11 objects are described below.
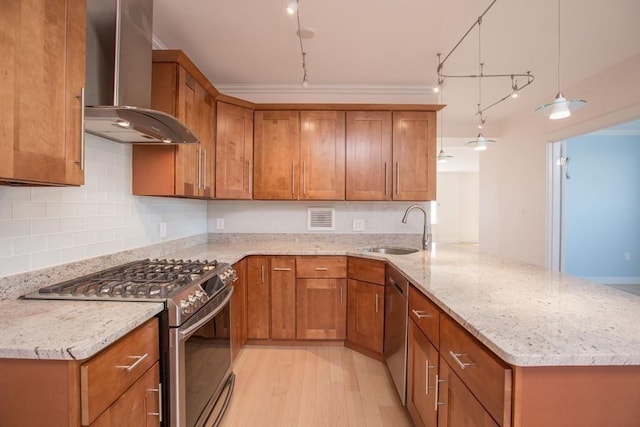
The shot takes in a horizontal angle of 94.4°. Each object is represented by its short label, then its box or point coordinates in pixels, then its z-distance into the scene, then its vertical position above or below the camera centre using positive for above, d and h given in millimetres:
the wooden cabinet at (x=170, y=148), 1944 +414
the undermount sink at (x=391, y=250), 2919 -398
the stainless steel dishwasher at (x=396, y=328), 1798 -793
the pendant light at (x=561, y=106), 1468 +528
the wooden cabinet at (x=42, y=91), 857 +374
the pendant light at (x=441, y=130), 2834 +1229
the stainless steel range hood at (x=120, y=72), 1382 +675
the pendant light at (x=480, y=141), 2398 +583
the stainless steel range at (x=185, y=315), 1220 -499
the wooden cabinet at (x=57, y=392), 834 -530
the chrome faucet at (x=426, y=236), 2728 -235
